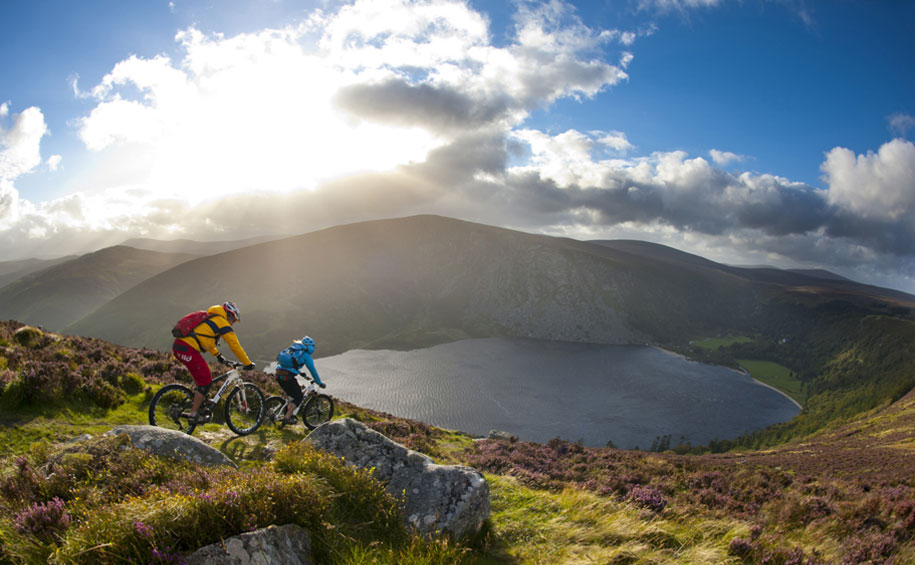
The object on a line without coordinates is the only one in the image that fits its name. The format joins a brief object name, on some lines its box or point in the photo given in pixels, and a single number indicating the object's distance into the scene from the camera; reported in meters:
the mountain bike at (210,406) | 10.09
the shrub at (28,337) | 13.04
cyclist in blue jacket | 12.06
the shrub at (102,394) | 10.74
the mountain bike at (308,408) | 12.16
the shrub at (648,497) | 9.94
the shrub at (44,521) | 4.15
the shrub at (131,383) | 12.40
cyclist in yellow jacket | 9.71
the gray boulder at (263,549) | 3.94
